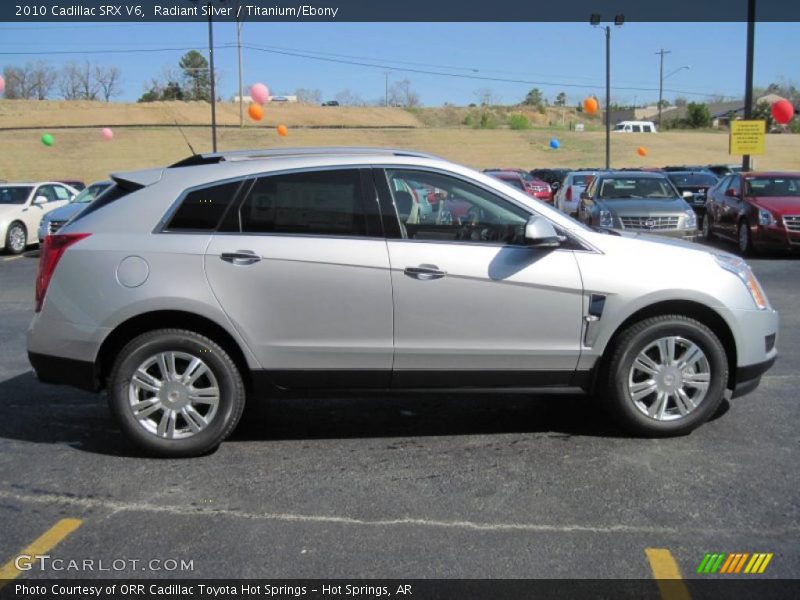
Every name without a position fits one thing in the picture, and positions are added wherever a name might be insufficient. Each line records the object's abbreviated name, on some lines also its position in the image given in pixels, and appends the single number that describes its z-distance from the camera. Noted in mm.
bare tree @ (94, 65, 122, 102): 105688
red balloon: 27391
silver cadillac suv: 4656
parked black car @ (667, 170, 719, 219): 22312
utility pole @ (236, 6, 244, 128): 45125
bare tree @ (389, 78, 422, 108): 116625
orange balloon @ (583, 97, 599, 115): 42094
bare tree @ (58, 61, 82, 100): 104875
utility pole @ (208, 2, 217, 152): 30052
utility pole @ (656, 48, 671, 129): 89494
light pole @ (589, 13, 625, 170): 34472
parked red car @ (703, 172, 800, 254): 13938
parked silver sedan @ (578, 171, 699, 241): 13375
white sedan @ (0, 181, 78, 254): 16953
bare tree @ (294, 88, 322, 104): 112125
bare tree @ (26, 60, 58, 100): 98250
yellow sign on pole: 21312
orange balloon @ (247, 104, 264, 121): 42125
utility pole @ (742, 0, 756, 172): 19578
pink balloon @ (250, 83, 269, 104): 41669
